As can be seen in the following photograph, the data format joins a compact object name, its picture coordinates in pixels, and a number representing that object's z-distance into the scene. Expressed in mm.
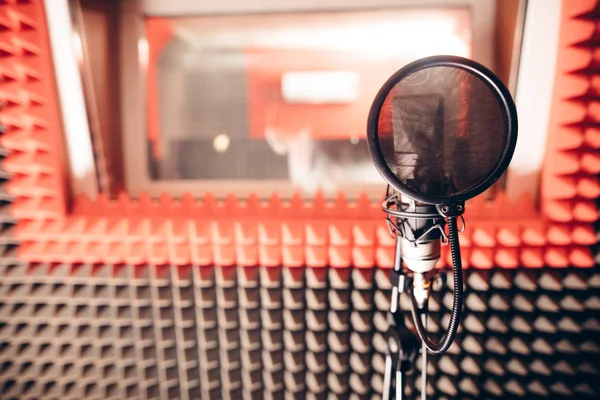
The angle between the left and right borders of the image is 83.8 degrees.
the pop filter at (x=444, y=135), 606
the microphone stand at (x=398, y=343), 769
